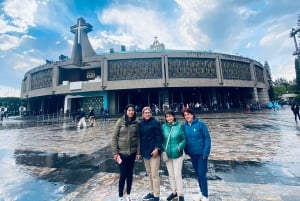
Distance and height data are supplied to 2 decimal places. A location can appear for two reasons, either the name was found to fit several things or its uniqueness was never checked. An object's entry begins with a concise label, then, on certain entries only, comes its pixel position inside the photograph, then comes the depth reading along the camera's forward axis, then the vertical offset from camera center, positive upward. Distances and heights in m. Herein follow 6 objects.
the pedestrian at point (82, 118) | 15.11 -0.15
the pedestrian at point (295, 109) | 12.65 +0.02
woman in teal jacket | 3.07 -0.58
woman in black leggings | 3.16 -0.54
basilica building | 28.55 +5.83
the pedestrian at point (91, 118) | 16.09 -0.19
